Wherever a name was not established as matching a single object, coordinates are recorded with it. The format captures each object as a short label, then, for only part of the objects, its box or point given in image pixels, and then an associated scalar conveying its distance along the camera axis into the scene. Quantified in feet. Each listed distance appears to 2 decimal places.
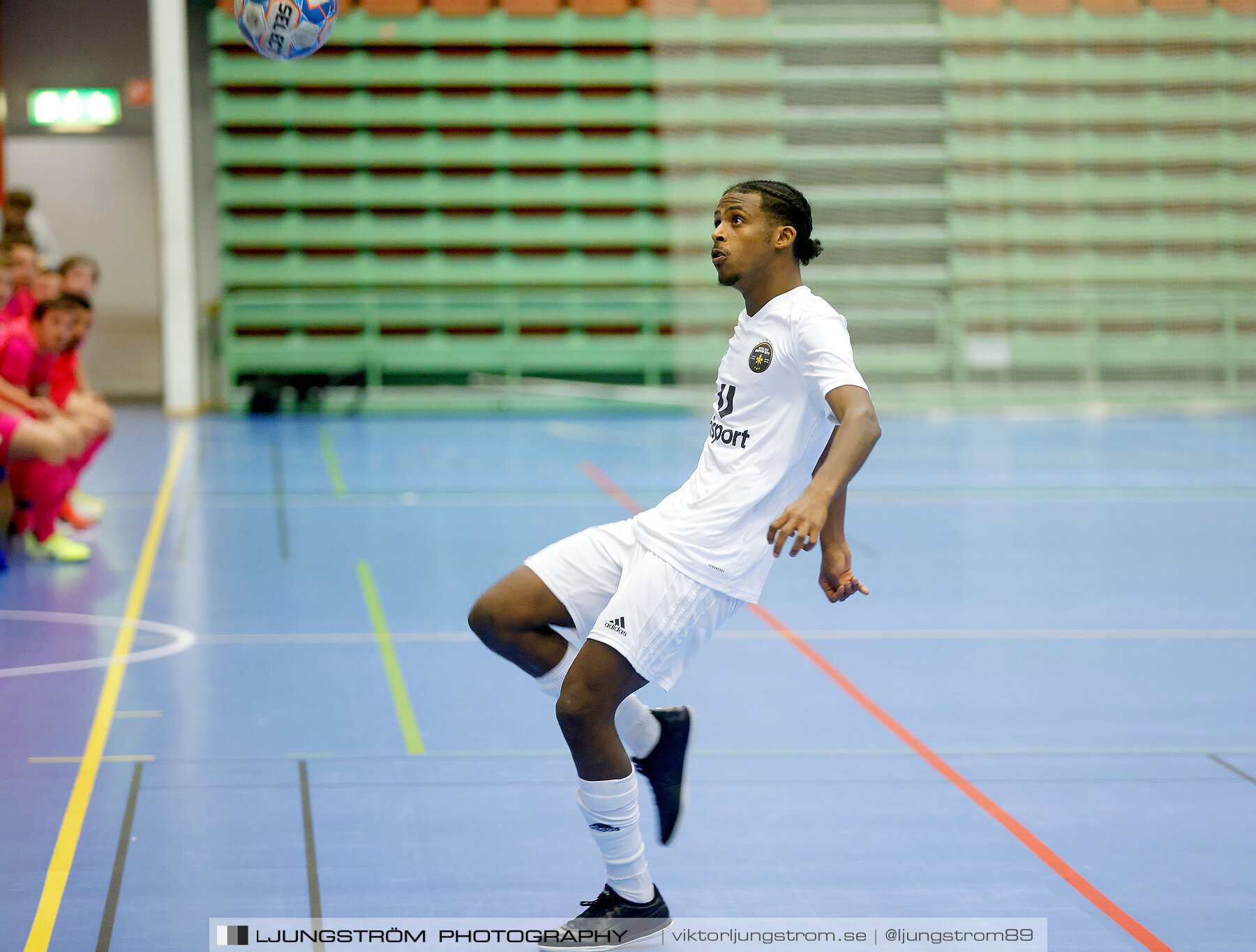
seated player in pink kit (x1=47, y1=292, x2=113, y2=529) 52.80
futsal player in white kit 18.78
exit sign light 110.63
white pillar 100.83
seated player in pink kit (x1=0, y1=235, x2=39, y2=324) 49.93
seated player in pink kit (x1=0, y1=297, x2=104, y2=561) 46.21
